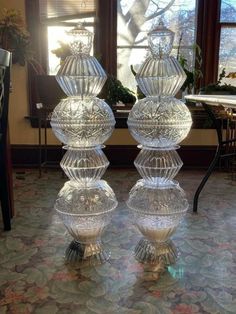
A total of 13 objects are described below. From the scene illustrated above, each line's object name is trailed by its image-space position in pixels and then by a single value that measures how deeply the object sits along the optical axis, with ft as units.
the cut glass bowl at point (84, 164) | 4.78
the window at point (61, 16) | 10.73
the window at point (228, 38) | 10.76
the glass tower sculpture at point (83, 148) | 4.58
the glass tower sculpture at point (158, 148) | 4.59
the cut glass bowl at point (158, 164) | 4.80
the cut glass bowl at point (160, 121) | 4.58
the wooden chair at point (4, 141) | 5.84
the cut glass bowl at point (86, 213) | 4.88
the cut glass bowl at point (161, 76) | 4.54
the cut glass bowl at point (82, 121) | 4.57
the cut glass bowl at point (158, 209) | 4.87
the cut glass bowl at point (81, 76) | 4.54
